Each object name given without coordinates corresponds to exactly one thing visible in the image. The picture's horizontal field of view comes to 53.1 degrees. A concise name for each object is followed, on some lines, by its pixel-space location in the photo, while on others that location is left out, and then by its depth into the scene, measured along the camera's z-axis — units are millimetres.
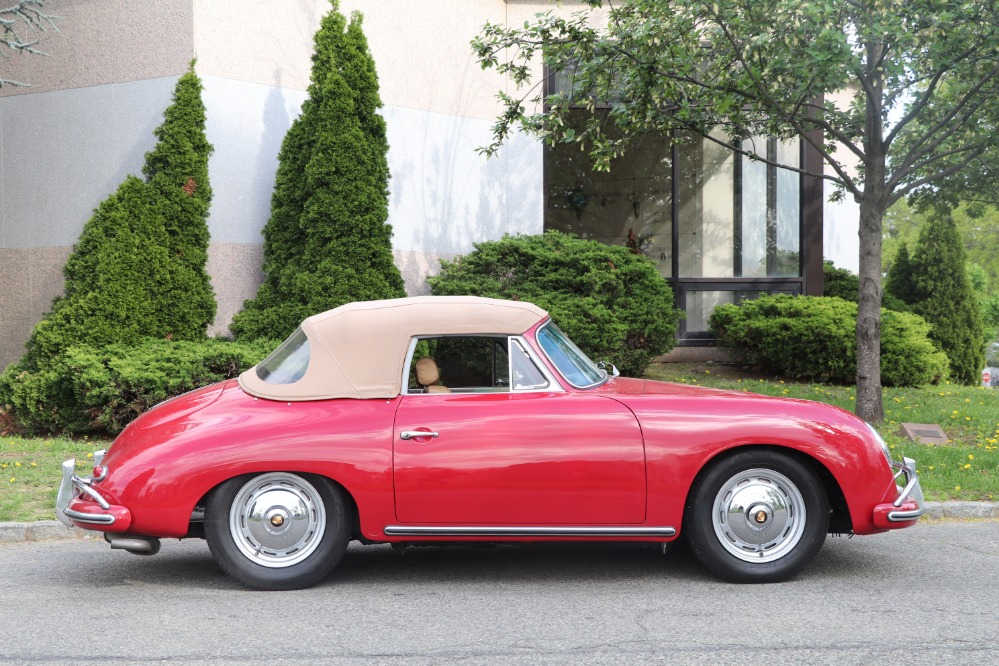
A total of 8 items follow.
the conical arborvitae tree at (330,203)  11156
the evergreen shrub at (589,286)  12062
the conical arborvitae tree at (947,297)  17156
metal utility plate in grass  9969
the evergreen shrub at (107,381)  9469
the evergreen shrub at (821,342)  13781
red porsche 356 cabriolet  5250
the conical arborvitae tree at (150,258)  10273
